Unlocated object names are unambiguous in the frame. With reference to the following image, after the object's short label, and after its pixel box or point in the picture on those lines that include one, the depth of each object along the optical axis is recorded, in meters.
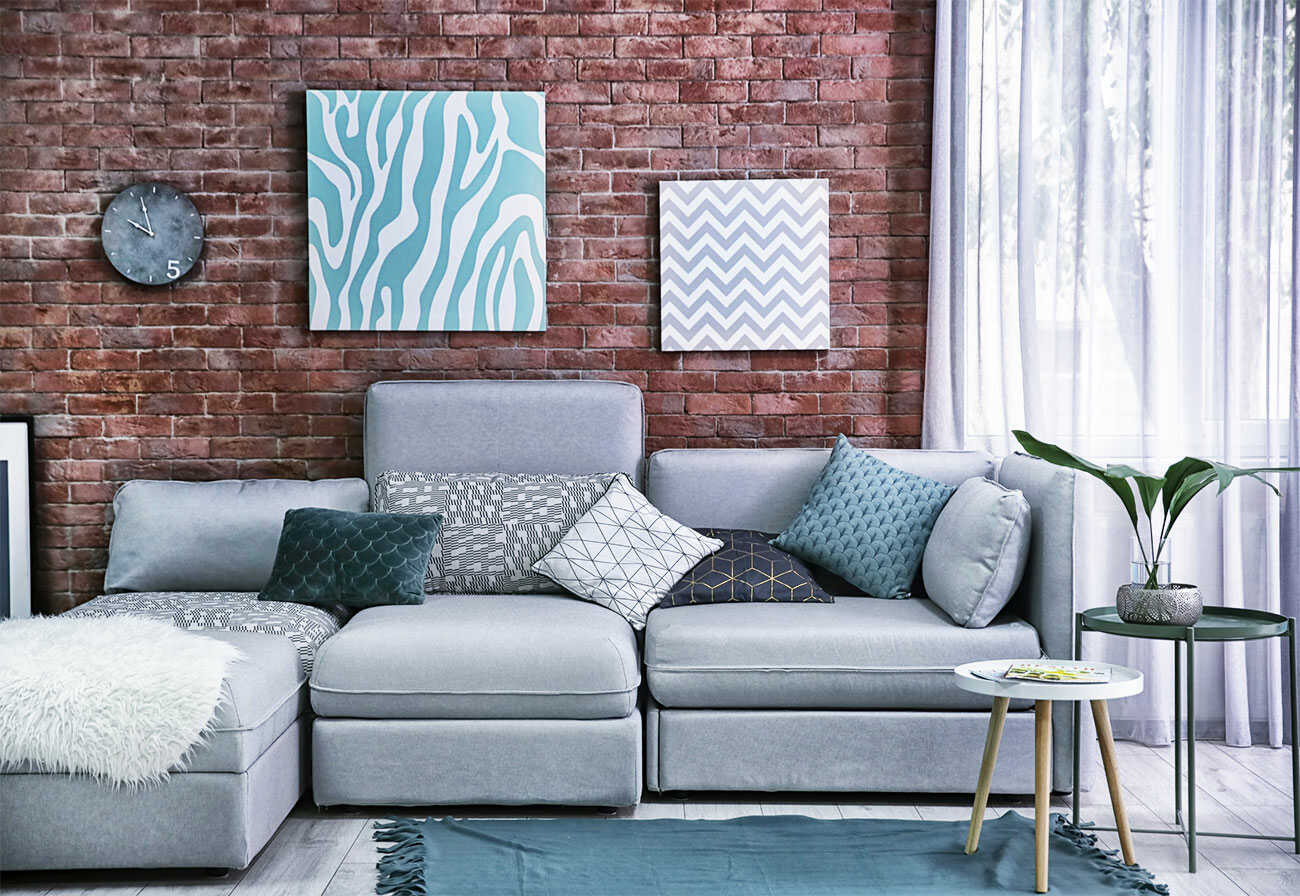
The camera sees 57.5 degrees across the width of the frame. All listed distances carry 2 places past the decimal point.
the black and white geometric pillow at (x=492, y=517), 3.33
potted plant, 2.58
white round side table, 2.27
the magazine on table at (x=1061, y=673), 2.31
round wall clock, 3.73
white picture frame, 3.63
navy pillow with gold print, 3.19
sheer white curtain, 3.53
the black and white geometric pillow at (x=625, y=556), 3.17
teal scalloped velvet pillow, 3.15
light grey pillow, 2.90
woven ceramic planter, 2.58
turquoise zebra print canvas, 3.73
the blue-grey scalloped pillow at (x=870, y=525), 3.22
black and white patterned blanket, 2.91
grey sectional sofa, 2.78
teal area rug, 2.37
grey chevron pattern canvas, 3.76
